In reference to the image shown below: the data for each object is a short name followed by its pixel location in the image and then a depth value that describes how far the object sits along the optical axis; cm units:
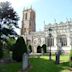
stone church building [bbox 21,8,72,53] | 2375
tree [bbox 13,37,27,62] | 994
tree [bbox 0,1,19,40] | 1277
